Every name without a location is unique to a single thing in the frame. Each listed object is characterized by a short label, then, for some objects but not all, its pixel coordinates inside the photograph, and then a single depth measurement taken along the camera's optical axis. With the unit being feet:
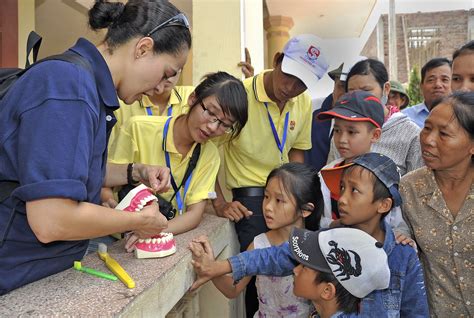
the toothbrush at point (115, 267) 4.04
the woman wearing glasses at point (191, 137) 6.89
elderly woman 6.31
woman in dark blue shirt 3.36
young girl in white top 6.79
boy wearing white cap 5.38
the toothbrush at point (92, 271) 4.23
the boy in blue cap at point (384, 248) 5.76
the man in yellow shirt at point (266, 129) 8.52
